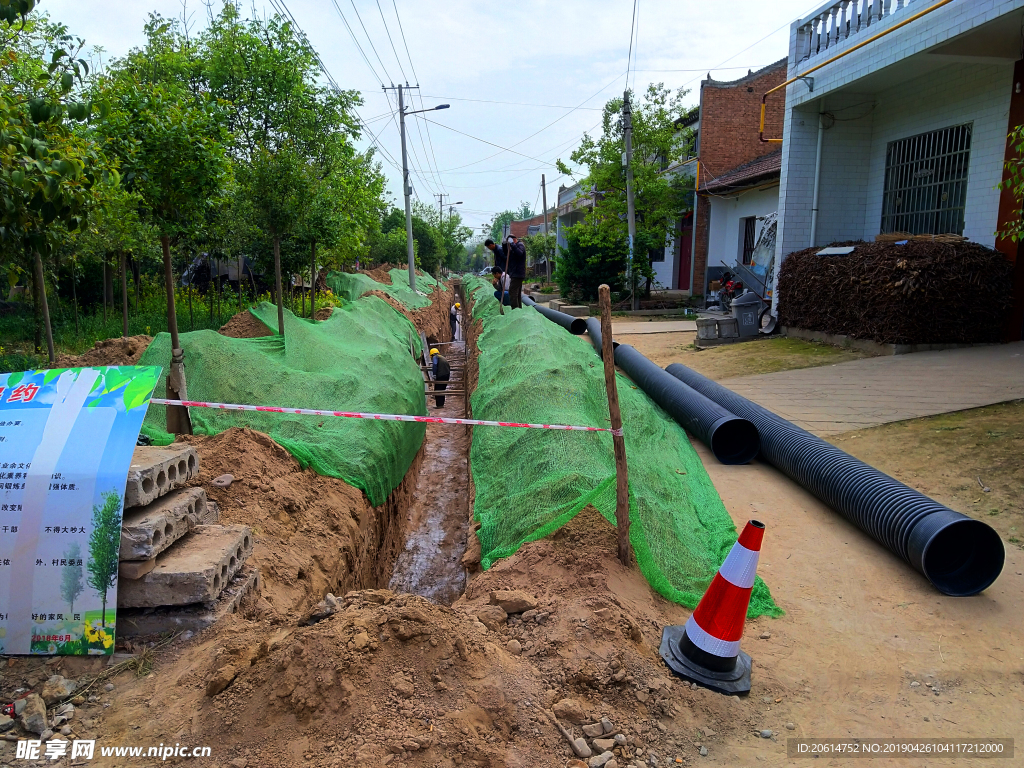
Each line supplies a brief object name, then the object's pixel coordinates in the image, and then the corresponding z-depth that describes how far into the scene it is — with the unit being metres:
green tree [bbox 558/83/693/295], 22.28
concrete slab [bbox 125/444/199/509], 3.05
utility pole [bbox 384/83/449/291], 24.67
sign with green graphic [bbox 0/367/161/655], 2.92
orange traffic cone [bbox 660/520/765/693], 2.93
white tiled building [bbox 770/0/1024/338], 8.97
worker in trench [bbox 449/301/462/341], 21.62
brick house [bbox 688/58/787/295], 21.72
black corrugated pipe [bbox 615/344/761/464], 6.41
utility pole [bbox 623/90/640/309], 20.52
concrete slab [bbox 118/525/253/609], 3.03
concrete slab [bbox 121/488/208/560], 2.96
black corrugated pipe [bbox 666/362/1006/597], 3.84
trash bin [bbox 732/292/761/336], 12.95
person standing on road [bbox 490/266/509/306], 14.34
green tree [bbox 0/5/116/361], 2.78
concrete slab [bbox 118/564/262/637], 3.06
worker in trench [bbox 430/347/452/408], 12.26
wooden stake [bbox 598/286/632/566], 3.66
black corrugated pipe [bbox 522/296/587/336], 14.71
